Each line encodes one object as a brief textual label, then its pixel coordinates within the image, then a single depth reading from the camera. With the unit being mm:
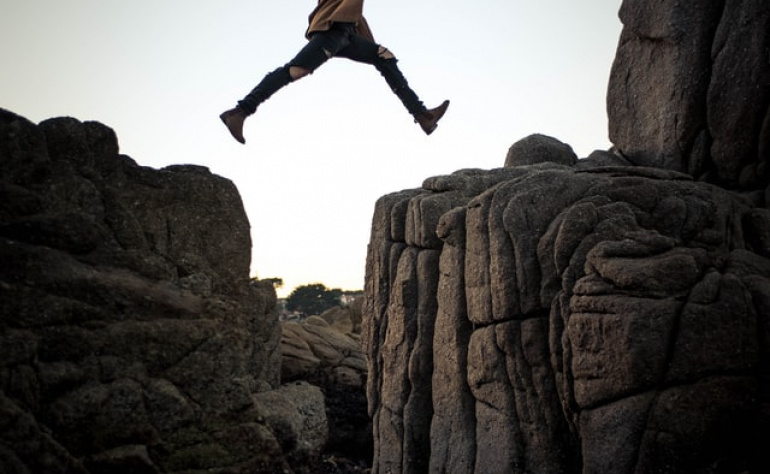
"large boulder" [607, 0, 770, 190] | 10047
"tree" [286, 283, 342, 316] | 58969
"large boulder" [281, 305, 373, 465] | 18516
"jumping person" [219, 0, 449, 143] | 9359
